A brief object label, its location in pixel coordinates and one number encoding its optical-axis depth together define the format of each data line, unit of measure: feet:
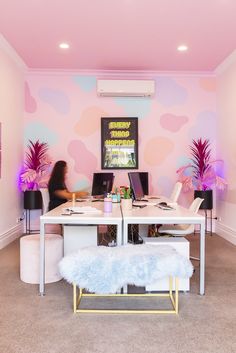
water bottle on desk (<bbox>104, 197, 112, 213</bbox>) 12.00
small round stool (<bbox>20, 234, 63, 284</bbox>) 11.68
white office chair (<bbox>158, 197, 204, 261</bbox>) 13.21
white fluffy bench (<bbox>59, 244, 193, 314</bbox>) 8.73
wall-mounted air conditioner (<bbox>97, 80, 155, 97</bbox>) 20.89
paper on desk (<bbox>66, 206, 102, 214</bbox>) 12.05
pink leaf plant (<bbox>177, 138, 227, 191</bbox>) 20.89
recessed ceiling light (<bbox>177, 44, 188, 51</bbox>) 17.50
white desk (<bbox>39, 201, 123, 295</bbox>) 10.63
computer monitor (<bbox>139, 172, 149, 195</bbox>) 20.11
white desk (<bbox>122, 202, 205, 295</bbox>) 10.66
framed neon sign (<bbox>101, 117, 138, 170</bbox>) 21.77
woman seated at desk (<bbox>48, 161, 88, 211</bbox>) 17.94
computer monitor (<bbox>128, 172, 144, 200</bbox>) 14.96
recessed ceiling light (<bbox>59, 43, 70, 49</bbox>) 17.35
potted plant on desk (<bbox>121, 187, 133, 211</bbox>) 12.53
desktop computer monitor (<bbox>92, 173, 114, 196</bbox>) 18.49
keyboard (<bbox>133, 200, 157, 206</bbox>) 14.75
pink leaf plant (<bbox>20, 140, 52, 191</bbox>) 19.95
